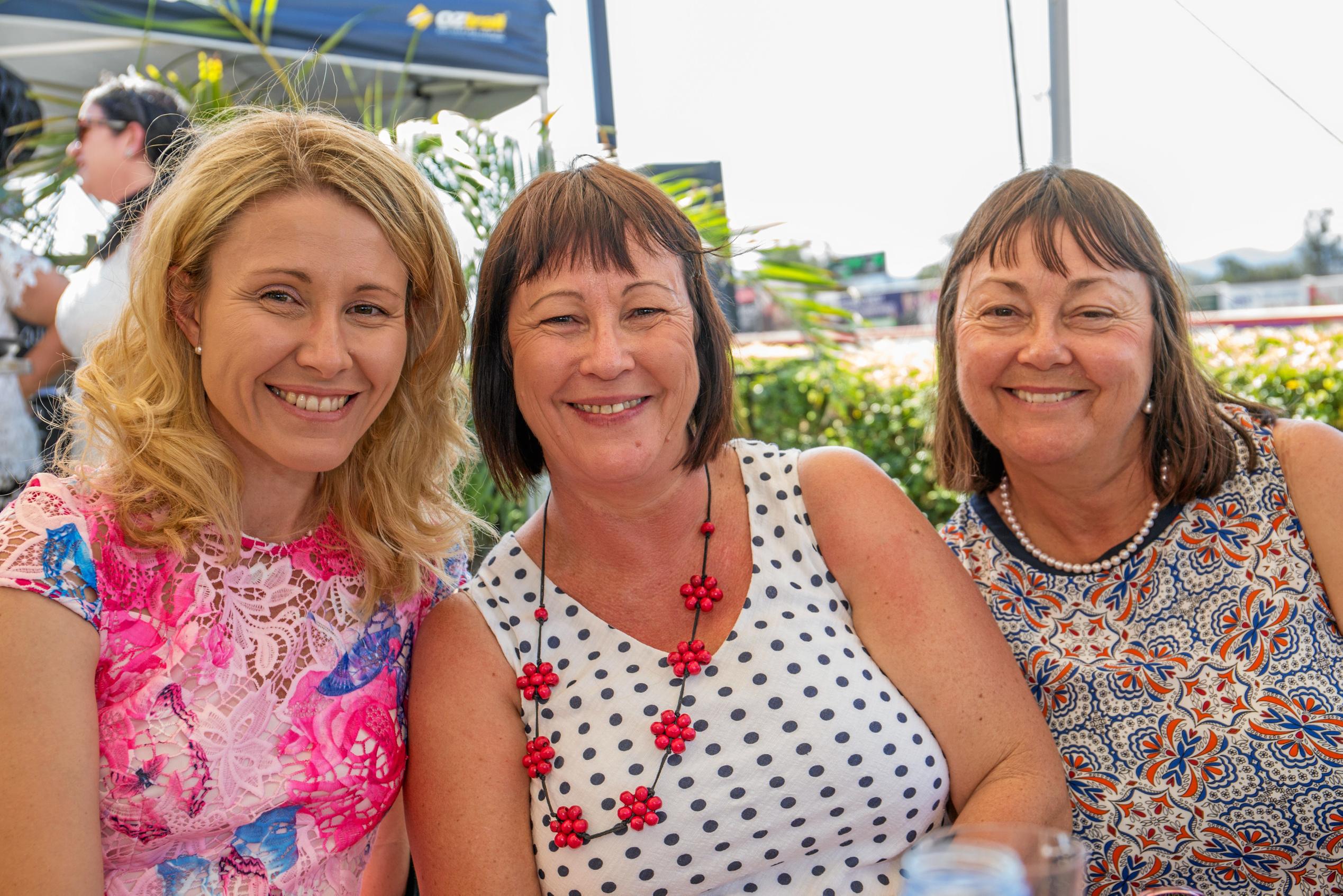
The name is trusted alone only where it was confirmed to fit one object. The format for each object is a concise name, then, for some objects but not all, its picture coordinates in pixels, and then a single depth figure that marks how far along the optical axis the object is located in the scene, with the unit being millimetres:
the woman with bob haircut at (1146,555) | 1682
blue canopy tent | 3668
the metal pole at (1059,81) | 3695
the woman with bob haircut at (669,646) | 1601
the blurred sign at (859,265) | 5211
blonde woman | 1438
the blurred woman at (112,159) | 3291
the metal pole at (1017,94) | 4027
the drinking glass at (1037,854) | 796
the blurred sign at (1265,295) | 5340
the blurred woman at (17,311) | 3508
